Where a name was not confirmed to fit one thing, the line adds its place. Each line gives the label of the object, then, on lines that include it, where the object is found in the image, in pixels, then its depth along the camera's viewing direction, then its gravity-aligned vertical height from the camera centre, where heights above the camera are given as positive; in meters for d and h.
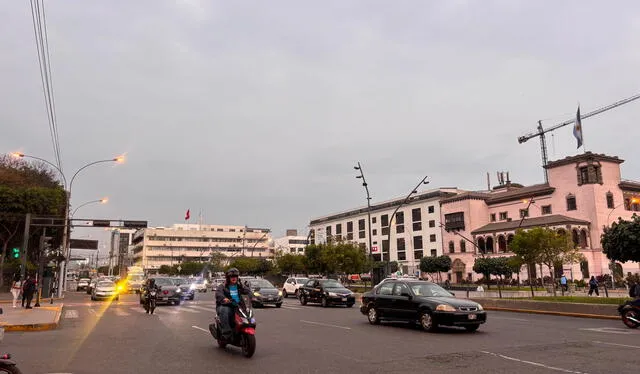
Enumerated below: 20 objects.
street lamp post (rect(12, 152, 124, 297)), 32.16 +3.01
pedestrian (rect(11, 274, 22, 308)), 27.03 -0.34
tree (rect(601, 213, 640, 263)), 24.19 +1.68
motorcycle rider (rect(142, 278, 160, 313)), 22.31 -0.42
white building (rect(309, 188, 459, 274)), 80.06 +8.74
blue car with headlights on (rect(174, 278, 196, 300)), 31.77 -0.52
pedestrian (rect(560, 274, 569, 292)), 39.94 -0.52
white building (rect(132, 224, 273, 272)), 132.00 +9.93
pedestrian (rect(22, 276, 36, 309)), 25.70 -0.33
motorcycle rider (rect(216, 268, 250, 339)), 10.19 -0.33
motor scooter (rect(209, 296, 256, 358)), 9.67 -0.93
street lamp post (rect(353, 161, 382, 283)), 37.57 +7.46
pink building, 59.22 +8.50
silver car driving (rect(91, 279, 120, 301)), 36.91 -0.67
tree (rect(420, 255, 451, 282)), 67.31 +1.80
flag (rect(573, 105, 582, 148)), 47.06 +13.43
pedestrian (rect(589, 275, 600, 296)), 35.13 -0.62
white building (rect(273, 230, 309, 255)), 147.25 +11.13
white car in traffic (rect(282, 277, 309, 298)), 41.09 -0.53
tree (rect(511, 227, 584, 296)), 28.50 +1.74
